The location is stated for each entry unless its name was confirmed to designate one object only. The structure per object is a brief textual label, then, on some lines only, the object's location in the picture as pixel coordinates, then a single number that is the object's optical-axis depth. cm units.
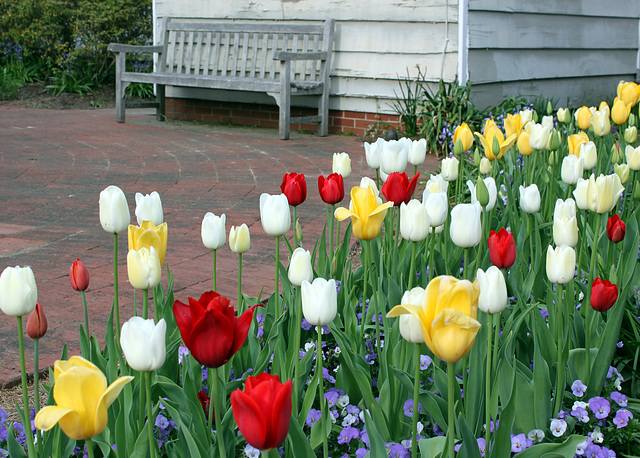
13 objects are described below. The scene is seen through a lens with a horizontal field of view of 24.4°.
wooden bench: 868
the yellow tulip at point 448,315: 239
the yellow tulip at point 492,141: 525
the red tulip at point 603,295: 370
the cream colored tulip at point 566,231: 397
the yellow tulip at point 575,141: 536
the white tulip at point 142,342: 261
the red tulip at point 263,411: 220
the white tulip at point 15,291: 294
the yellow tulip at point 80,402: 226
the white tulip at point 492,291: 308
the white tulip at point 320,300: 299
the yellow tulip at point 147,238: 343
